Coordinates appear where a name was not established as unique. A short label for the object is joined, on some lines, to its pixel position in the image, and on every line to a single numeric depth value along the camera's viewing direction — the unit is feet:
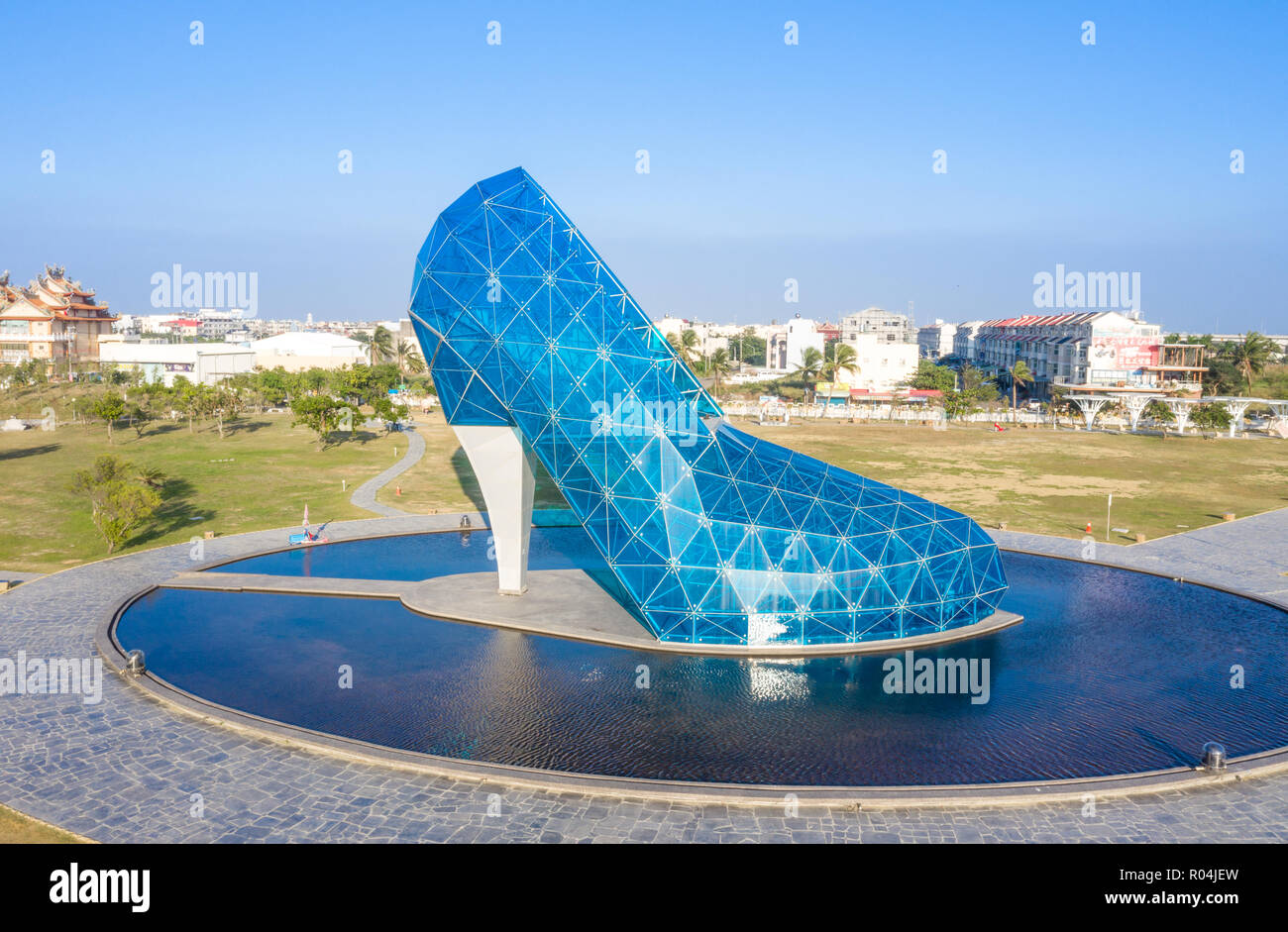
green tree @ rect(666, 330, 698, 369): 446.19
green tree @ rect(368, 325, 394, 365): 535.02
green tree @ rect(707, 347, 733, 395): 417.84
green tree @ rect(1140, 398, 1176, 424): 318.86
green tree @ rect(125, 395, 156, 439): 267.18
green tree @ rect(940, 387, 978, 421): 357.00
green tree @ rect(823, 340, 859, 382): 440.08
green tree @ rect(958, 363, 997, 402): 446.60
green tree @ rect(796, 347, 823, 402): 462.19
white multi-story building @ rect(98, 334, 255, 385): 431.43
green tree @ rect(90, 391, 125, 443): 248.32
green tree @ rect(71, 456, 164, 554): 137.49
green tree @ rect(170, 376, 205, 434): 280.92
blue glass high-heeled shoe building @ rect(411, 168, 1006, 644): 99.25
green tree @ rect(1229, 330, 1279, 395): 415.64
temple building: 433.07
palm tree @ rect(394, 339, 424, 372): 483.92
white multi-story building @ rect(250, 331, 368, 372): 517.55
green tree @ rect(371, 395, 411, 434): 279.69
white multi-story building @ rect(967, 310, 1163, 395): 394.11
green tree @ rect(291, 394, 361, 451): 247.09
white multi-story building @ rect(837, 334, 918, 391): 514.68
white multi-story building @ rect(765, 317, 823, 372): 629.92
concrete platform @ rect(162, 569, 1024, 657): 99.60
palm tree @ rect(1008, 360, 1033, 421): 423.47
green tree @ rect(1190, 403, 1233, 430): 304.91
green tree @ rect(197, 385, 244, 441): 282.15
